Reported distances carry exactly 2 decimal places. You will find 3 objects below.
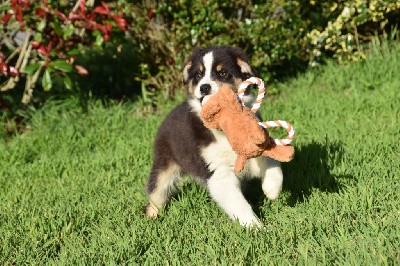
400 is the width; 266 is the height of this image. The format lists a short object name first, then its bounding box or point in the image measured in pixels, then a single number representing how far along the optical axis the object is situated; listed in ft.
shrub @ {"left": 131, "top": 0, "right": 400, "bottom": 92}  22.99
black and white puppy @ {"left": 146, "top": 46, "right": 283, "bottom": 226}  12.68
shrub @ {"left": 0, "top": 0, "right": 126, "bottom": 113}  20.47
